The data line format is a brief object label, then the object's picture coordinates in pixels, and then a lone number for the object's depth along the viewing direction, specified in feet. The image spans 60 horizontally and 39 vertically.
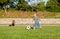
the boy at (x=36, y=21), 37.30
